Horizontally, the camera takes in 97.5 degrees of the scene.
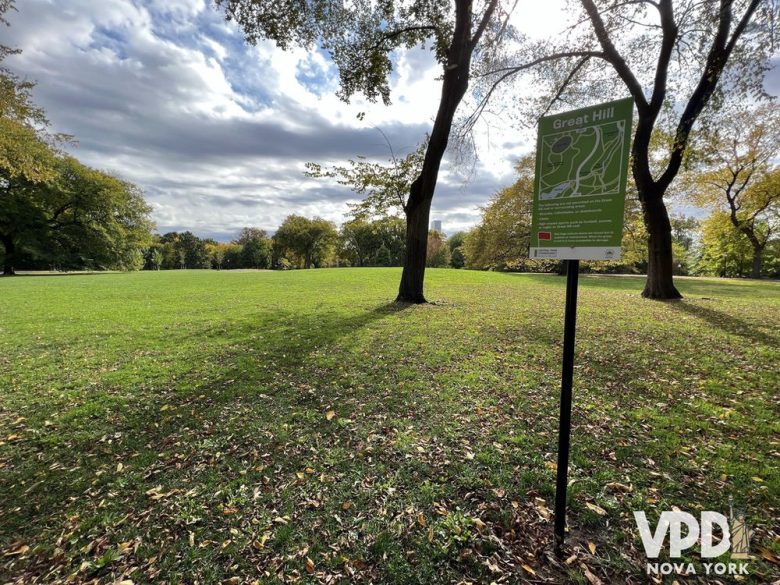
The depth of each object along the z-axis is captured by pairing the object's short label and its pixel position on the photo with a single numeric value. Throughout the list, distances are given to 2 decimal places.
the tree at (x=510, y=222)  32.41
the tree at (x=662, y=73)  9.77
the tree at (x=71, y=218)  36.34
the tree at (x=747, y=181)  24.58
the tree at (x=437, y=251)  73.81
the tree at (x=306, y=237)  68.88
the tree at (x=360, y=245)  74.50
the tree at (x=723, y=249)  30.62
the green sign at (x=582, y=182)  2.18
